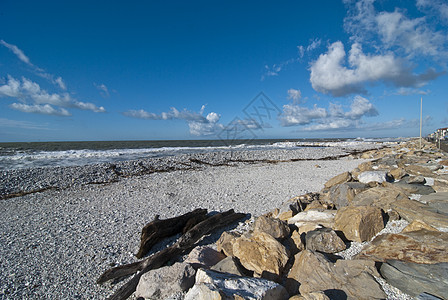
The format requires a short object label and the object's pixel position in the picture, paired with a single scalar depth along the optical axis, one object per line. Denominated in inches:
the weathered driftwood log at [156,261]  115.7
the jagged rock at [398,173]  258.4
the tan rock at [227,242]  140.7
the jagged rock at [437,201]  146.2
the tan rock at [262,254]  113.1
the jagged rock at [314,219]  159.2
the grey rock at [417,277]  87.1
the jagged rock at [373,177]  240.8
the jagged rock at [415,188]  192.6
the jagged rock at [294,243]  136.4
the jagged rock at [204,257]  125.3
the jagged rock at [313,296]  80.1
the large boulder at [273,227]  143.0
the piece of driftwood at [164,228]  169.0
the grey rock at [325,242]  126.8
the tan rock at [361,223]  134.4
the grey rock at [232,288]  76.3
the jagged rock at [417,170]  266.8
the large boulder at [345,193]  197.9
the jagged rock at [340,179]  273.3
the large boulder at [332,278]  91.1
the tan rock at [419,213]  128.1
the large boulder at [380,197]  166.7
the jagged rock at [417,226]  124.5
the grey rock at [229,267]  107.7
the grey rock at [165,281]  105.5
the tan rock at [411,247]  102.1
